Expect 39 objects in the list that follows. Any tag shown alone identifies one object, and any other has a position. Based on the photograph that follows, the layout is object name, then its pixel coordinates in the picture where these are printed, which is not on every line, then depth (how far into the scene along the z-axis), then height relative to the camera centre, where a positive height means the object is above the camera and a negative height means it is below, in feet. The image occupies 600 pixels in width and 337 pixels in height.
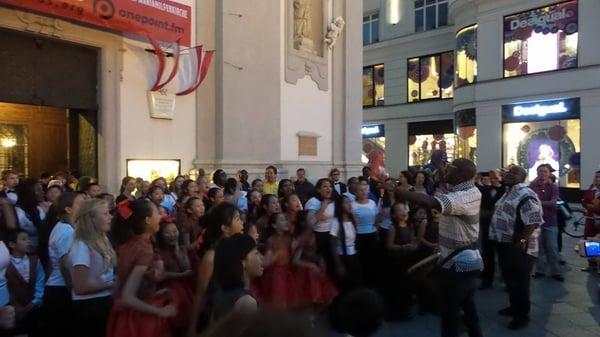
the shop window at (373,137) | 103.45 +4.42
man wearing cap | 27.66 -3.41
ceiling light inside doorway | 41.31 +1.42
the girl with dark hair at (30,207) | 19.04 -1.78
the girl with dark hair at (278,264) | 18.19 -3.51
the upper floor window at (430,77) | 92.58 +14.53
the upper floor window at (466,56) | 81.97 +16.12
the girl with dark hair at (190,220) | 18.30 -2.07
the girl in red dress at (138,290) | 11.64 -2.84
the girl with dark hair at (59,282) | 13.28 -3.05
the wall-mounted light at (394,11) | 98.73 +27.26
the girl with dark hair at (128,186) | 28.75 -1.38
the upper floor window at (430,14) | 93.04 +25.37
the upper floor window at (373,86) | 103.40 +14.40
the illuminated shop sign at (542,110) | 70.27 +6.71
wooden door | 42.11 +2.01
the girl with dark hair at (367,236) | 22.09 -3.11
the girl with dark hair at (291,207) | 19.93 -1.81
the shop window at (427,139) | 93.45 +3.66
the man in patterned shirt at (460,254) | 15.55 -2.71
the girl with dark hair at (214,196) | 23.23 -1.55
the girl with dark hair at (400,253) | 21.34 -3.65
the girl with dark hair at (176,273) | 14.49 -3.14
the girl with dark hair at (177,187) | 28.10 -1.48
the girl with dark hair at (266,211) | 19.89 -1.94
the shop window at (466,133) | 82.64 +4.15
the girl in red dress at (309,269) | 19.02 -3.87
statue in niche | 46.96 +11.86
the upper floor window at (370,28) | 103.96 +25.39
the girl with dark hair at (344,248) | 20.57 -3.36
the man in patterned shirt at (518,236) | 19.95 -2.87
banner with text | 28.05 +8.26
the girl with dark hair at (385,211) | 23.02 -2.22
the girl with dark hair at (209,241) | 12.34 -2.05
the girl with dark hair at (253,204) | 22.08 -1.94
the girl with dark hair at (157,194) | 23.60 -1.48
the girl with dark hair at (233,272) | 9.79 -2.09
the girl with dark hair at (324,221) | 21.15 -2.42
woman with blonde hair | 12.07 -2.47
